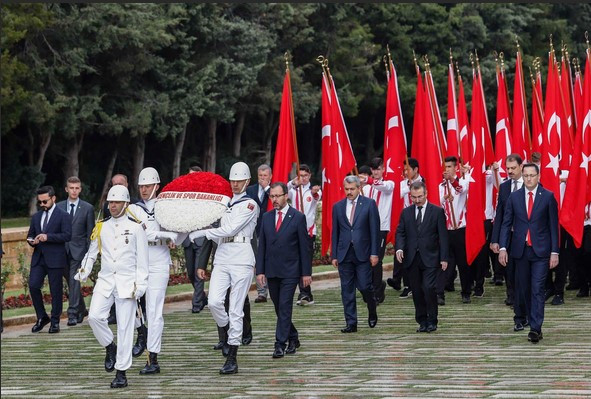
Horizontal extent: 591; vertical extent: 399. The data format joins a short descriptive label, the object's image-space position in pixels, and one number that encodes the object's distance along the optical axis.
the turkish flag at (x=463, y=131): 23.33
